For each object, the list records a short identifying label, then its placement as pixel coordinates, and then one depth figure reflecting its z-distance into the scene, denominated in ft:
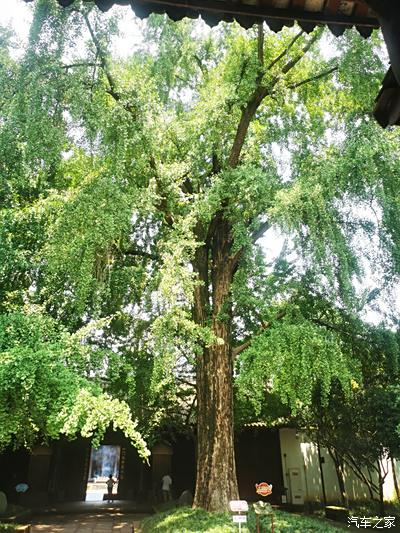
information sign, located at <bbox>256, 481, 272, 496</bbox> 21.81
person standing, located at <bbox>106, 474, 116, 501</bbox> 57.26
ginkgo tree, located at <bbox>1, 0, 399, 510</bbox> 22.85
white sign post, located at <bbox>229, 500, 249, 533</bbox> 18.80
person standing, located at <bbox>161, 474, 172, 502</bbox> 49.20
